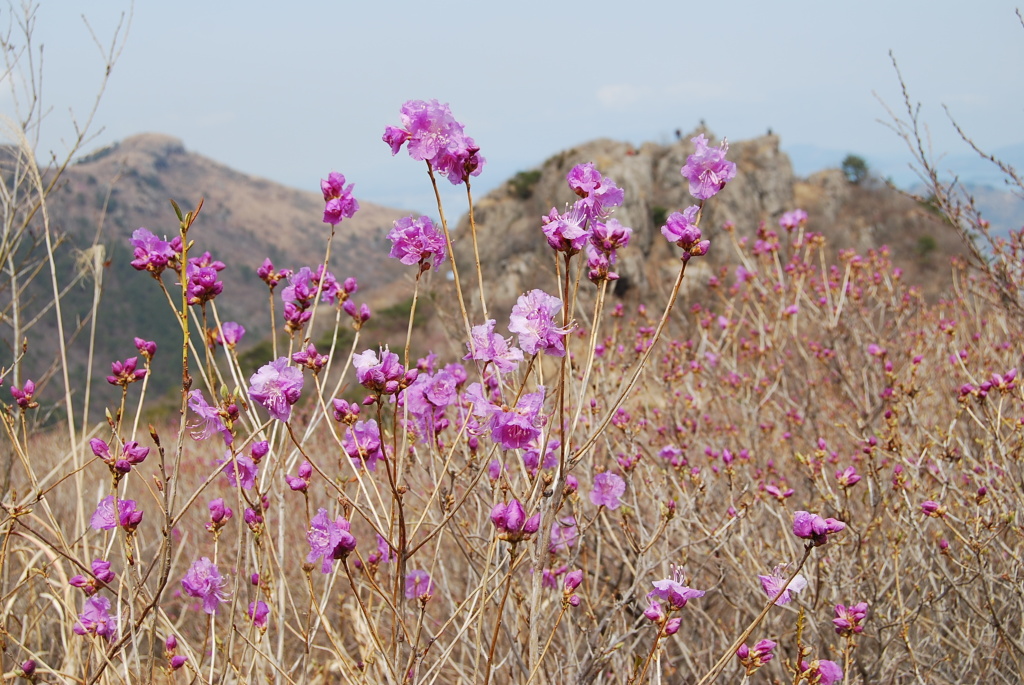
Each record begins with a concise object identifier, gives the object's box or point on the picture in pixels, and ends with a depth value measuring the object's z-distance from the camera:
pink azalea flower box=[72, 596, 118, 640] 1.06
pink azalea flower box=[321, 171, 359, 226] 1.11
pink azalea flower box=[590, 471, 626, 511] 1.23
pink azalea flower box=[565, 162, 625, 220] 1.04
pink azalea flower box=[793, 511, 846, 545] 0.99
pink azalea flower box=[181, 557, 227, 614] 1.11
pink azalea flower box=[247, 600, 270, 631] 1.16
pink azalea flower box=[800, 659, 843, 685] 1.00
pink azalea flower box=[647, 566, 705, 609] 1.00
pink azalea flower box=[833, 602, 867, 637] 1.08
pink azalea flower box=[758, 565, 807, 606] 1.02
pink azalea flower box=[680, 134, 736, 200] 1.05
